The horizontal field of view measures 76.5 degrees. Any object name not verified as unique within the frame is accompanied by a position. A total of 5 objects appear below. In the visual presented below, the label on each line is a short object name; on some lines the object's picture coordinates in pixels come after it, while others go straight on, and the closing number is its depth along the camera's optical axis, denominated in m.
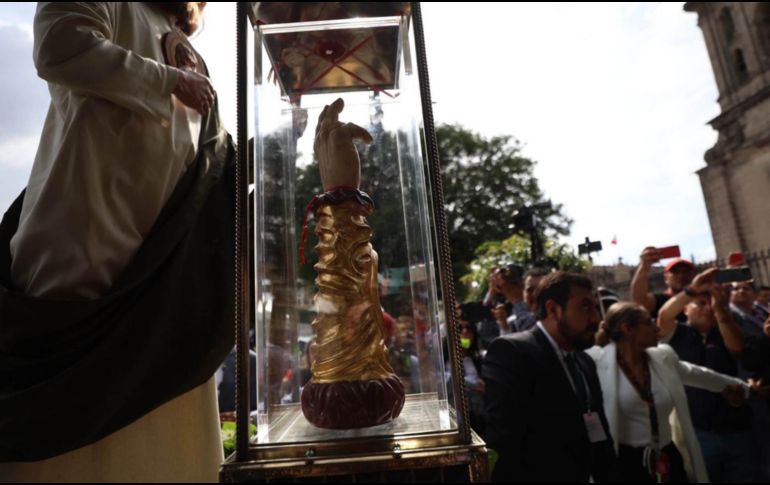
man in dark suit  2.12
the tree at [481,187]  17.53
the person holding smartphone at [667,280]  3.70
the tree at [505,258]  8.68
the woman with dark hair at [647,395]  2.60
